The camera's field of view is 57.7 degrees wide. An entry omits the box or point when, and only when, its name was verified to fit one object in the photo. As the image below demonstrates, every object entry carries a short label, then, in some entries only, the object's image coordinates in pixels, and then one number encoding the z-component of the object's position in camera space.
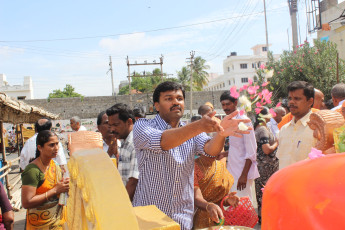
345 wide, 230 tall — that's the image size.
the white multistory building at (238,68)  55.06
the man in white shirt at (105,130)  3.91
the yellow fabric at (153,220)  1.09
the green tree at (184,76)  44.94
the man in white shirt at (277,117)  5.14
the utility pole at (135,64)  24.51
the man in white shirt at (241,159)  3.53
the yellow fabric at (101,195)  0.77
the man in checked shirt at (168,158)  1.78
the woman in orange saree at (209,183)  2.20
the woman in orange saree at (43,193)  2.66
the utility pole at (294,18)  20.71
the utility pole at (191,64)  26.79
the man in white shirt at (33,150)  4.34
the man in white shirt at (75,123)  6.41
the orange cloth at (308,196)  0.51
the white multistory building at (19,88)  50.66
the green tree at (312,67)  14.23
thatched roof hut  6.12
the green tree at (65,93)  56.00
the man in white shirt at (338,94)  3.69
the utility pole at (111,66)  41.28
